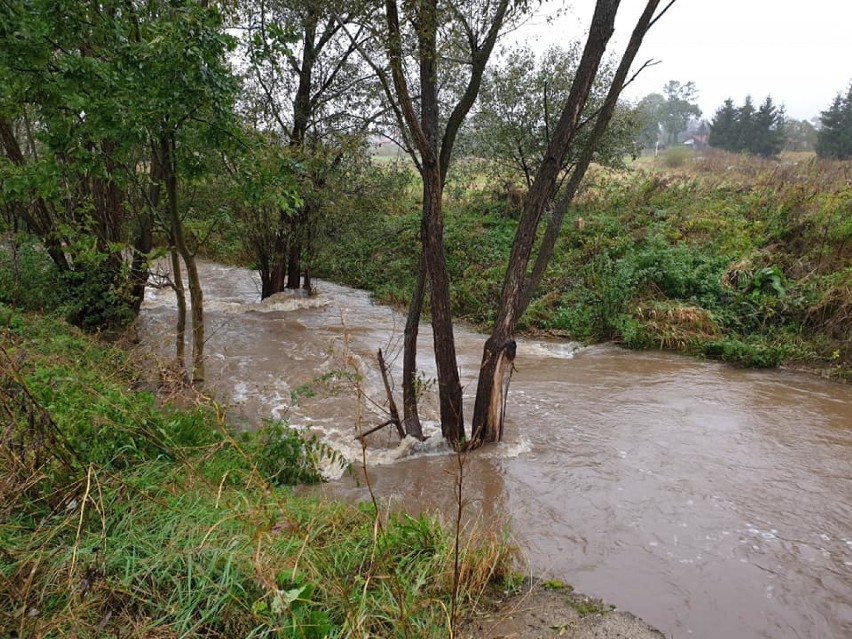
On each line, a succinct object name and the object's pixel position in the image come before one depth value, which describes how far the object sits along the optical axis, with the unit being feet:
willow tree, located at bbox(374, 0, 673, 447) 17.37
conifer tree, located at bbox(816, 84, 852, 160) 111.04
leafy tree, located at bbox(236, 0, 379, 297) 37.01
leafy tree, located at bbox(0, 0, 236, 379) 15.56
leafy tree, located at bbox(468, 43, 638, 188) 48.39
